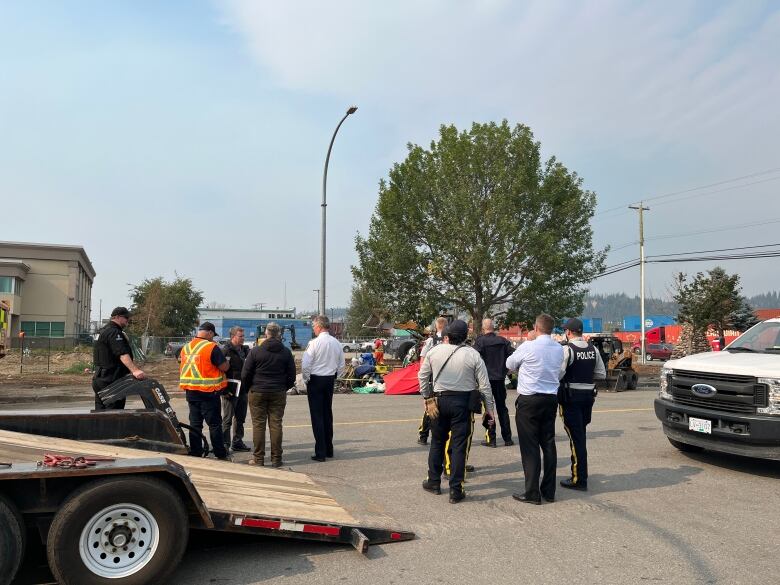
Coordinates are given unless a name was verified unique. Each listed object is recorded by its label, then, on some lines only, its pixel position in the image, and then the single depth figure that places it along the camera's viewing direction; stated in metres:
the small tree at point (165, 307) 55.94
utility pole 41.28
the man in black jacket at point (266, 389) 7.62
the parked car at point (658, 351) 51.53
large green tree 22.80
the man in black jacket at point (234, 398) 8.90
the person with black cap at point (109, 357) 7.71
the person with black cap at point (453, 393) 6.19
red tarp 17.14
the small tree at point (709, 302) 33.88
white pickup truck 6.98
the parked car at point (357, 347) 46.05
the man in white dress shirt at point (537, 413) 6.21
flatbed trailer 3.85
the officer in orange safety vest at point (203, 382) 7.67
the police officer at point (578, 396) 6.73
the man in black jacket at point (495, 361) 9.14
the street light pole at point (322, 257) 18.92
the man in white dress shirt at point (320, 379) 8.21
